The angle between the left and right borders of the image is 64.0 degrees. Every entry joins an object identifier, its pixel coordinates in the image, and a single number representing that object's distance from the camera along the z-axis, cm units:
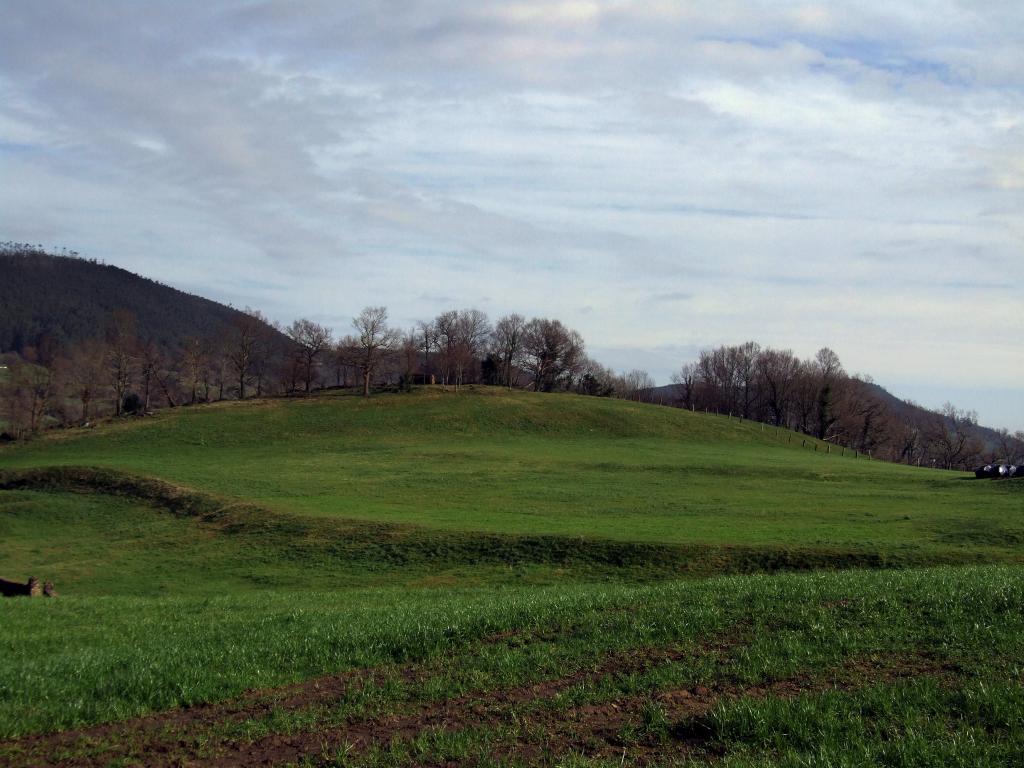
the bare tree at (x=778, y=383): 15475
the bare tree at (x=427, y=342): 14400
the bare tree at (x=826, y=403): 13488
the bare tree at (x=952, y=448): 14512
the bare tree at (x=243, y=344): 12069
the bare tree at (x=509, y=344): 14700
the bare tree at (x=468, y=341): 13475
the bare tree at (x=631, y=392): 17806
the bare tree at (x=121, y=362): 10456
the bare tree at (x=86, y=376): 9975
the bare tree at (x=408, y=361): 12206
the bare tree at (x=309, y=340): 12356
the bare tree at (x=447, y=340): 13525
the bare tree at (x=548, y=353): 14750
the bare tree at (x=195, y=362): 11268
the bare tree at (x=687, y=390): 16525
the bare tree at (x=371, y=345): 11725
